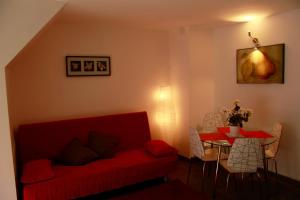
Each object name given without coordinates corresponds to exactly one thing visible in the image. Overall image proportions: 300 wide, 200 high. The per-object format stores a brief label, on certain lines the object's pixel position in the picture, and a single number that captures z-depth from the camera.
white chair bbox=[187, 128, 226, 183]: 2.98
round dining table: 2.80
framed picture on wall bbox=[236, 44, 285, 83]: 3.30
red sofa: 2.70
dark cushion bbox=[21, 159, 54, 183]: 2.56
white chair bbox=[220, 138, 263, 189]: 2.55
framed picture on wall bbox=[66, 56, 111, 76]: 3.56
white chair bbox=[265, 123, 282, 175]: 3.00
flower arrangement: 2.94
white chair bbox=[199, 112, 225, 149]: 3.79
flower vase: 2.96
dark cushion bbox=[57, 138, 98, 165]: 3.09
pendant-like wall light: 3.55
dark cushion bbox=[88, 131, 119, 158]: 3.30
